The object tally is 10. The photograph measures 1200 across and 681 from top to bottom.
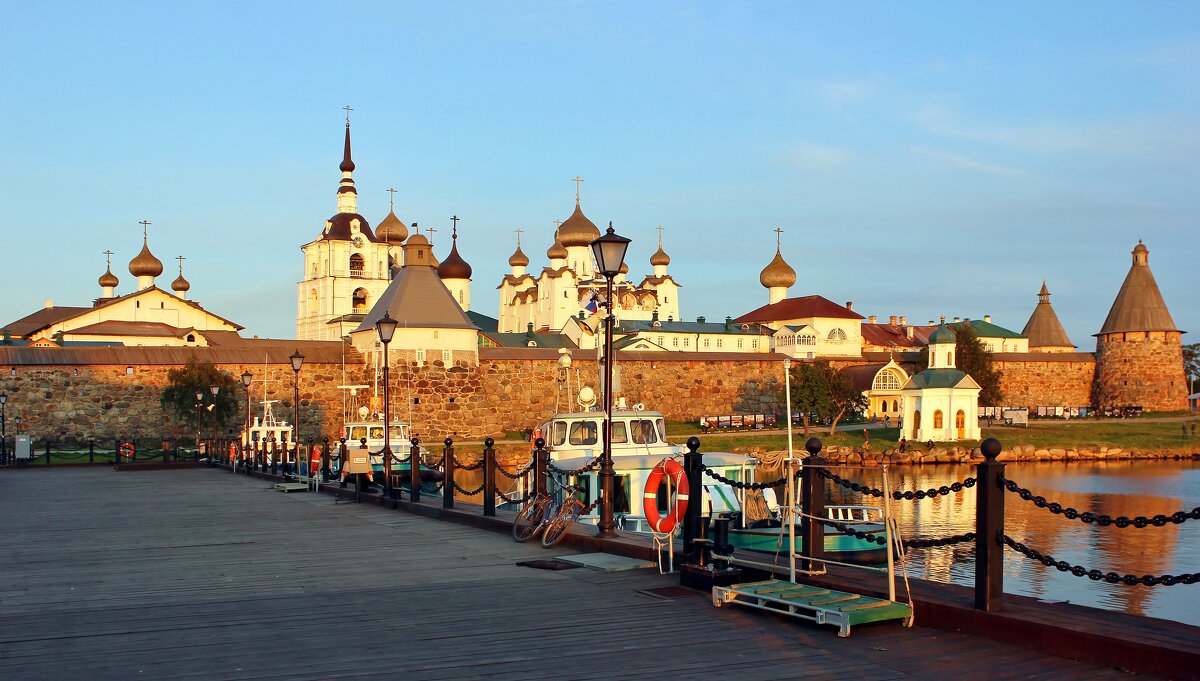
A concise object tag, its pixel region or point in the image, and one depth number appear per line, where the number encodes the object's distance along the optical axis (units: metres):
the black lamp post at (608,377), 10.26
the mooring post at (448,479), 13.82
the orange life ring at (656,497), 8.42
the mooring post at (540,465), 11.63
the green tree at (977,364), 59.66
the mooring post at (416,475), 15.09
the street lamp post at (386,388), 16.33
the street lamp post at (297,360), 27.09
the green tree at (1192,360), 103.44
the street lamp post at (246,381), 30.94
